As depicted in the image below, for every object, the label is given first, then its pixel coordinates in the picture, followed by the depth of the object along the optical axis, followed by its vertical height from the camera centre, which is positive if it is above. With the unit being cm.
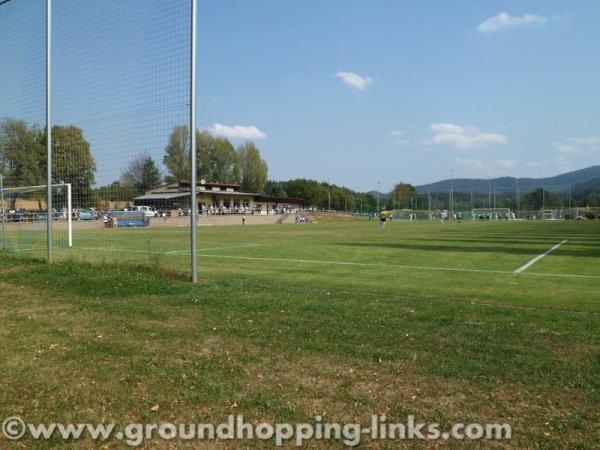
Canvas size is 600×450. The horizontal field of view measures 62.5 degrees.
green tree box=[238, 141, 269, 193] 11125 +1027
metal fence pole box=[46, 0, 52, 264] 1256 +286
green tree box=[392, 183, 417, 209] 12439 +391
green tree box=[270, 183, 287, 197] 12712 +585
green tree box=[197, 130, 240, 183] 10233 +1131
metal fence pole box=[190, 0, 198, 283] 947 +126
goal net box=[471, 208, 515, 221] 10869 -15
